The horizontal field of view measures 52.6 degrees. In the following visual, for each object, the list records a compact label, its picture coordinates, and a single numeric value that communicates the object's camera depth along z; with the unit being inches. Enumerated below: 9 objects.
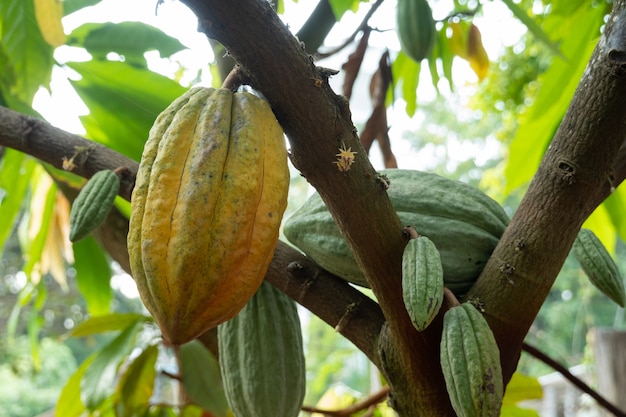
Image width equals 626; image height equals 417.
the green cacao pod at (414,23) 36.8
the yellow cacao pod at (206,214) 17.4
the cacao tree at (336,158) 18.9
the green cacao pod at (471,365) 18.5
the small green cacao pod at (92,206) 23.5
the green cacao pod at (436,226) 25.5
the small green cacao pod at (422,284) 18.9
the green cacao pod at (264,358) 26.5
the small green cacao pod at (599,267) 24.5
